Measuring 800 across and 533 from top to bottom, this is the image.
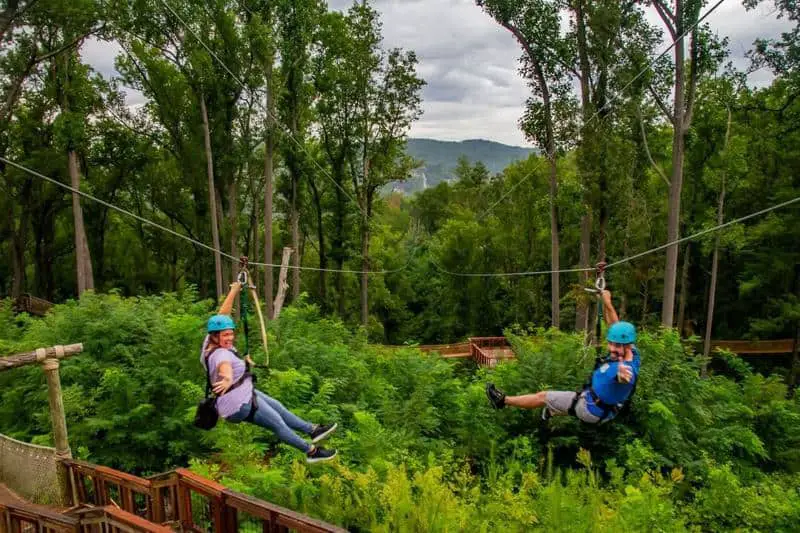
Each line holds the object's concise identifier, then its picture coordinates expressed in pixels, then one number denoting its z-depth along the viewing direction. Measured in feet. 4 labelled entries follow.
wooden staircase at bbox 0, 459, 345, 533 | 14.56
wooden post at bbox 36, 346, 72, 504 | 21.28
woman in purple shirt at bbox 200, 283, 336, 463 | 16.24
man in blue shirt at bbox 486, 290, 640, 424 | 17.71
